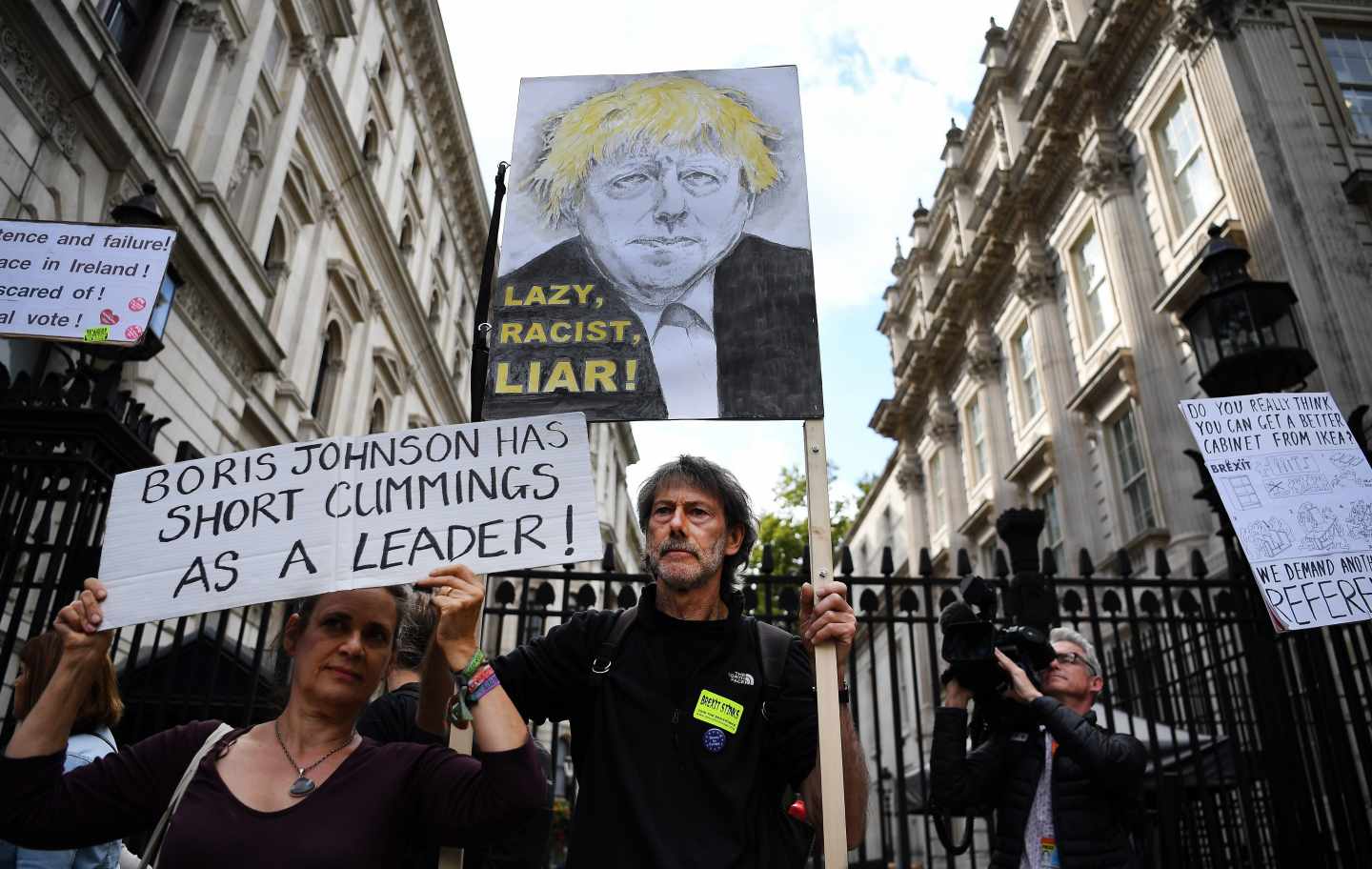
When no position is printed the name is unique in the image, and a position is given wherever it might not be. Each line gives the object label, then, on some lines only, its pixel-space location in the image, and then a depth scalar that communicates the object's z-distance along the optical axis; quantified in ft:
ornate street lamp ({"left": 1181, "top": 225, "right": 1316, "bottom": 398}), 20.17
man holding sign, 7.65
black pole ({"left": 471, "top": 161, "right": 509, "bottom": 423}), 9.91
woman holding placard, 6.75
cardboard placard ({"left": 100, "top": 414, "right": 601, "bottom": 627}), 7.91
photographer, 11.80
